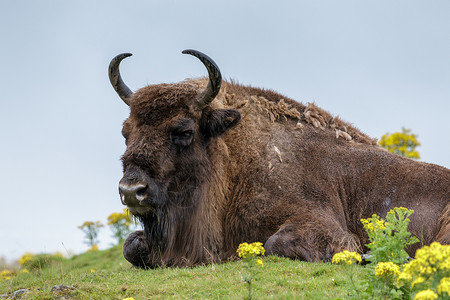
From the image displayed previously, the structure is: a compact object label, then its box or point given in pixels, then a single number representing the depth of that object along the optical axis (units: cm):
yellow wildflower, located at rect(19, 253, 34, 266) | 2826
